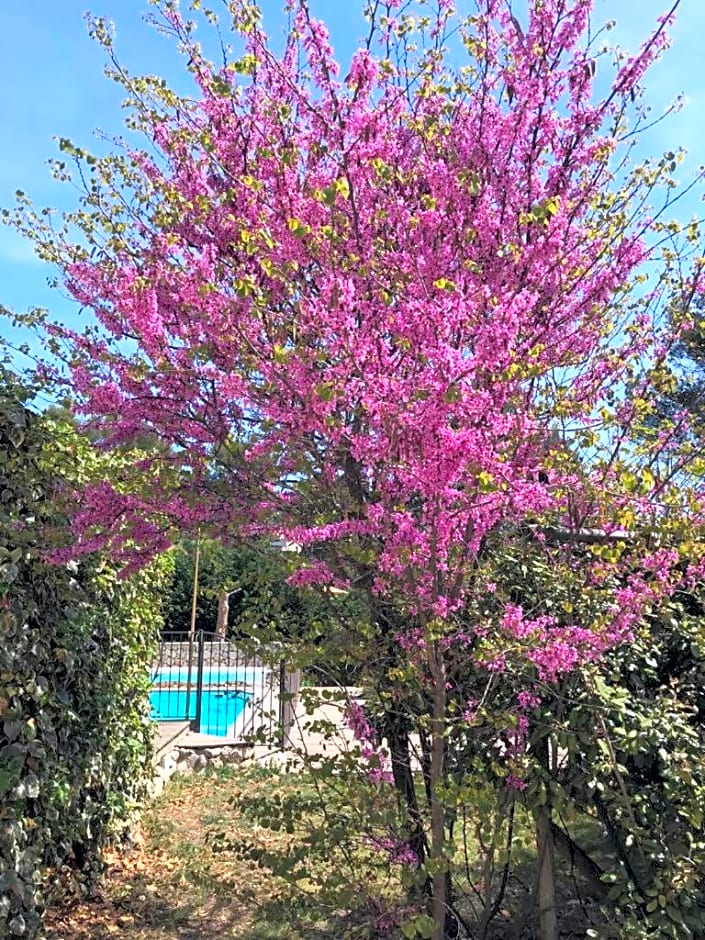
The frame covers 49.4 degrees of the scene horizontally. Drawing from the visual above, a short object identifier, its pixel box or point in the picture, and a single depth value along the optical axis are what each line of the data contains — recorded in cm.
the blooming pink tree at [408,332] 238
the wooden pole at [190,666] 898
